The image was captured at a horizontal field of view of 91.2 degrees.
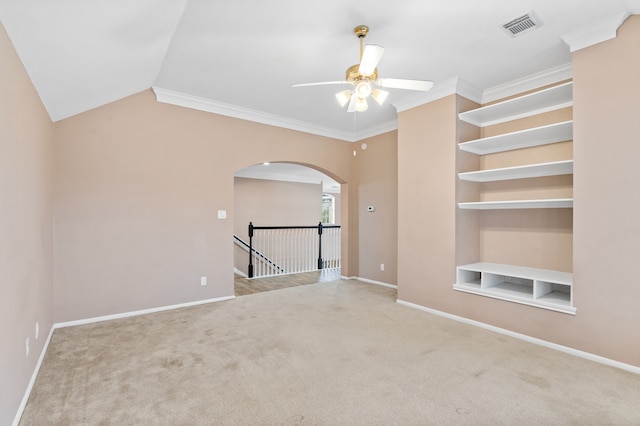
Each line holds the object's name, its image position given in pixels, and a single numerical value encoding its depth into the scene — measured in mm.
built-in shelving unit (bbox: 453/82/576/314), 3182
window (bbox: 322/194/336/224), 13844
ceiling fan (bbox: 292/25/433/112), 2662
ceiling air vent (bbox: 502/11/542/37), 2604
